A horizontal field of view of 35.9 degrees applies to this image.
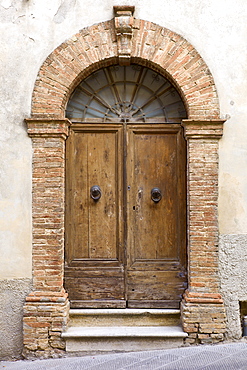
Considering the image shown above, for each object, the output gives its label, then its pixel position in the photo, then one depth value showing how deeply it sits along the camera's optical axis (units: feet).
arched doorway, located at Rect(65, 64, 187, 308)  16.52
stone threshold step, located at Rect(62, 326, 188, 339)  15.19
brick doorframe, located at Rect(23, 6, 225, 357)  15.58
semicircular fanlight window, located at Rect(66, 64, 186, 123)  16.78
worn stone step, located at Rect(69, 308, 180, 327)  16.07
